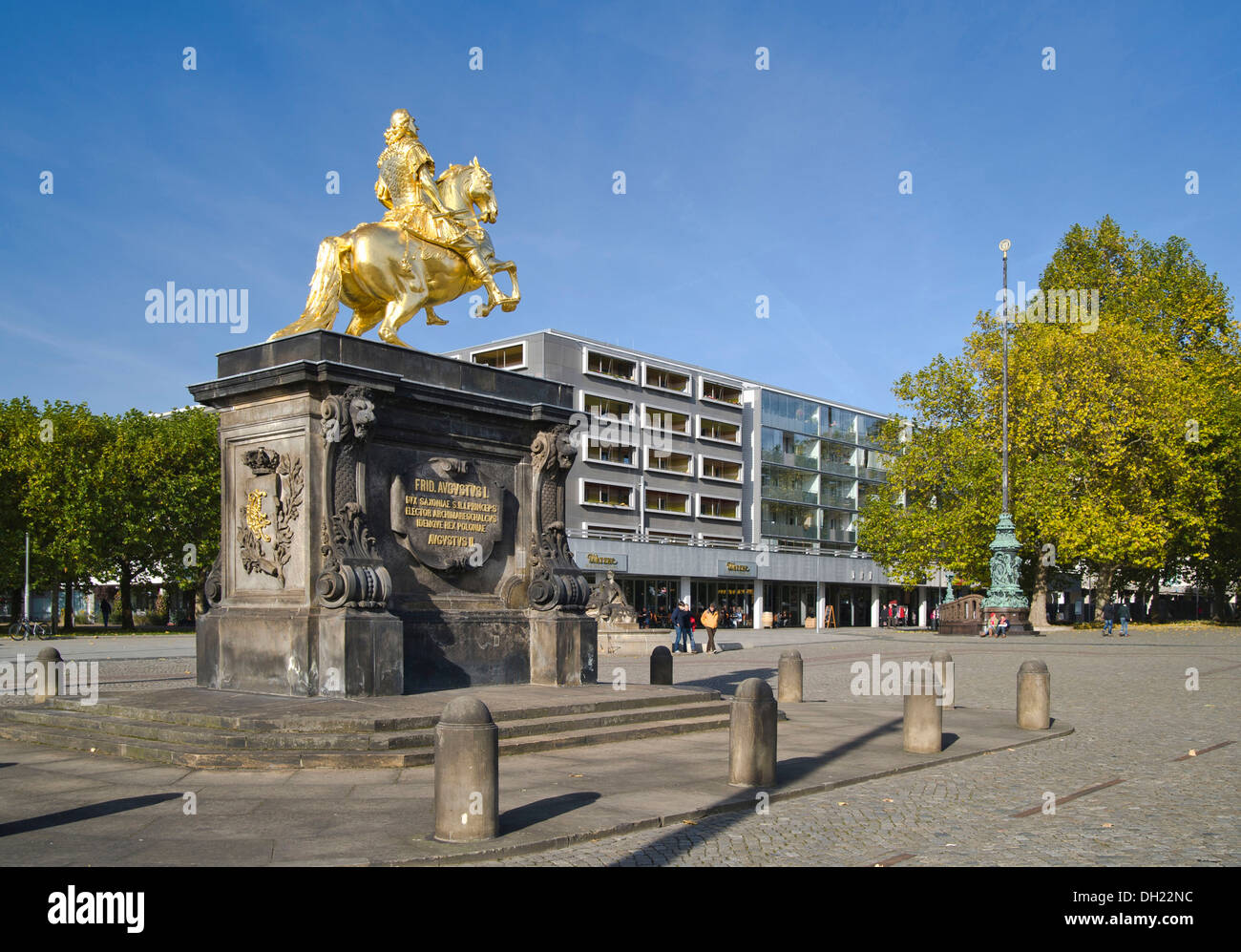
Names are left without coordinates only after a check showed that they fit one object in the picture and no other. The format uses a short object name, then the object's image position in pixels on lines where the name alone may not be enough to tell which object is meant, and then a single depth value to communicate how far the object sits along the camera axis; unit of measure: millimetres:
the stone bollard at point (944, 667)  13781
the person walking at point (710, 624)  34625
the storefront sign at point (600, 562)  58562
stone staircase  10062
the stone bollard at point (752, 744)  9695
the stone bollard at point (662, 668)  16594
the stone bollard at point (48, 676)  14003
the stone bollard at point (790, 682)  17953
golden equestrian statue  14352
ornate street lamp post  45688
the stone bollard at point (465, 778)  7367
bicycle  42438
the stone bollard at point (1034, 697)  14484
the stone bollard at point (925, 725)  12219
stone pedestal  12445
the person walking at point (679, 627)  34406
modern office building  65000
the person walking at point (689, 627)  34344
